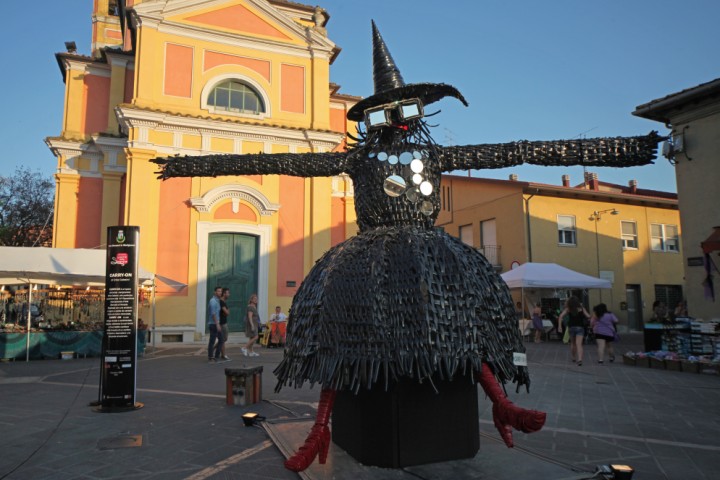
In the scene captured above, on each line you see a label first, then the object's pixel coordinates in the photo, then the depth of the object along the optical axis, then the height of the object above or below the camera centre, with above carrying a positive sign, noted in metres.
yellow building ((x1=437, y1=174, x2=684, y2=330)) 20.53 +2.72
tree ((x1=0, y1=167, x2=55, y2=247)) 26.12 +4.72
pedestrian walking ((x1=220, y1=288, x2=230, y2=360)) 10.67 -0.42
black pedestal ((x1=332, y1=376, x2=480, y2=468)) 3.44 -0.84
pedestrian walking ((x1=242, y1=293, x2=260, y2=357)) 11.24 -0.45
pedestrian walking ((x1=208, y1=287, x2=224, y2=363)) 10.33 -0.55
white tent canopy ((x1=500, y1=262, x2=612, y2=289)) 15.05 +0.64
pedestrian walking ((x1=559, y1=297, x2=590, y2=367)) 10.20 -0.52
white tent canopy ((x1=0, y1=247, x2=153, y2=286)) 10.64 +0.76
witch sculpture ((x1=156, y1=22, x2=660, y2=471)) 3.01 +0.17
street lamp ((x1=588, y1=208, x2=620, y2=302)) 21.52 +3.42
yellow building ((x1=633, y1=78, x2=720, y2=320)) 10.33 +2.56
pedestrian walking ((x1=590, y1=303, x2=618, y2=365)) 10.48 -0.58
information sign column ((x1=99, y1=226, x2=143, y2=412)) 5.93 -0.23
